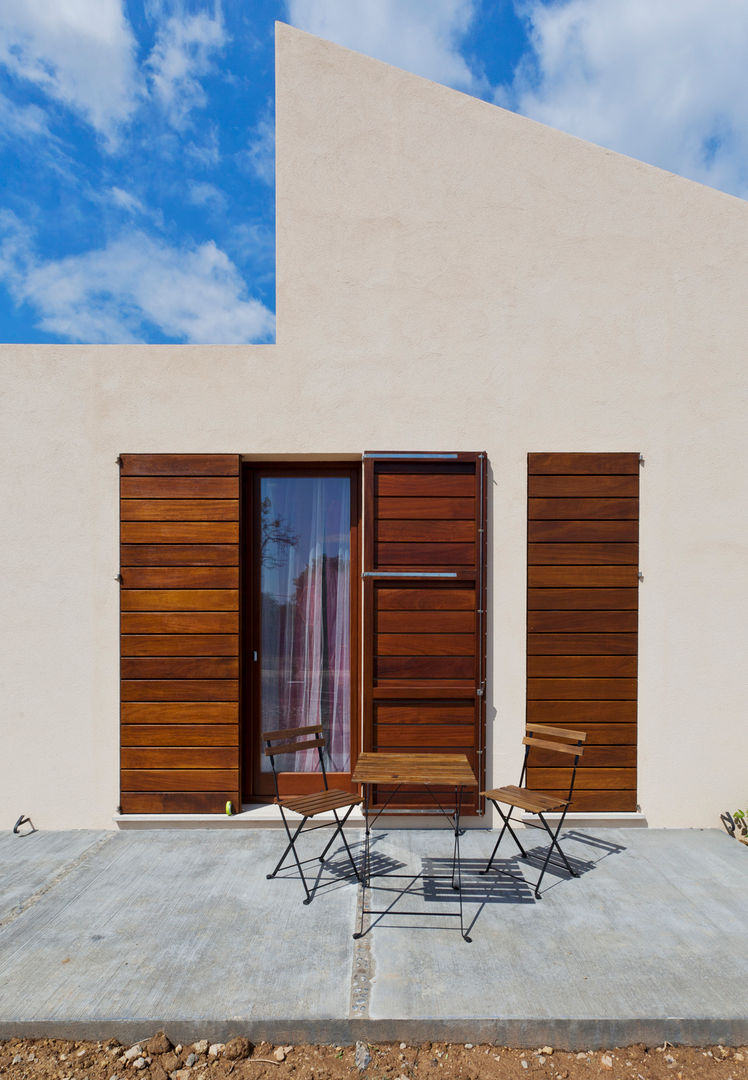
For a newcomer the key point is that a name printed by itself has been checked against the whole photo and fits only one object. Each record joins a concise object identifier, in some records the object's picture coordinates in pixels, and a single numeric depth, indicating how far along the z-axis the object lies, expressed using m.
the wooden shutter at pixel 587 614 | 4.68
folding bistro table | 3.39
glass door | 4.95
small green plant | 4.64
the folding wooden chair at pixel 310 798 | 3.62
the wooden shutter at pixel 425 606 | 4.61
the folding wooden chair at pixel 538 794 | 3.69
